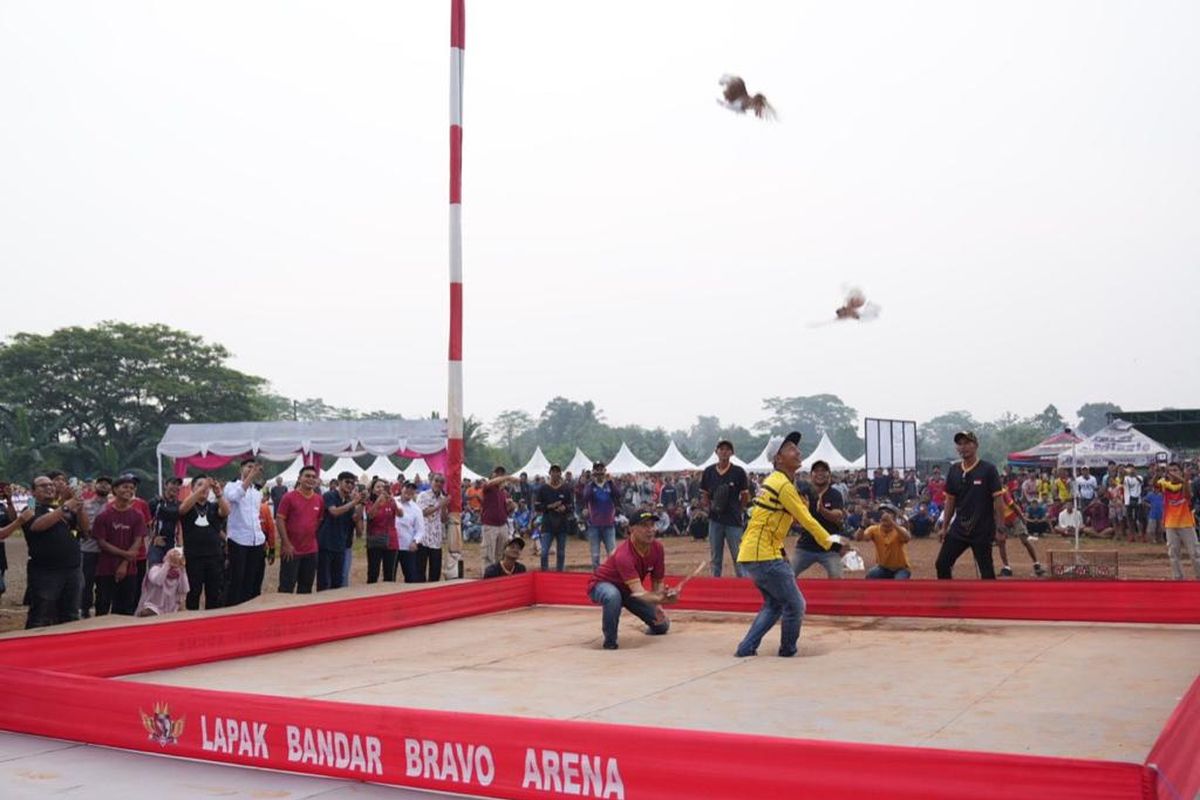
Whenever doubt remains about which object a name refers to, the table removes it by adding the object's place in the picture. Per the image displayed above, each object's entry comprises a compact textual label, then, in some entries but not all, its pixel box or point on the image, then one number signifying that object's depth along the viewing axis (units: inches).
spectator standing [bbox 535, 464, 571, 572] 639.8
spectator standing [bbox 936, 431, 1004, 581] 438.3
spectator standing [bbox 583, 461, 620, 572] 623.8
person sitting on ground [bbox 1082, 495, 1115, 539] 1028.3
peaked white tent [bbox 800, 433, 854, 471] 1638.8
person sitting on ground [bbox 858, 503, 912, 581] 476.1
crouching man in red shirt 402.6
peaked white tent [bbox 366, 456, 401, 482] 1568.9
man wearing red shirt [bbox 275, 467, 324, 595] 495.8
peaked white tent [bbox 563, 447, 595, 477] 1604.3
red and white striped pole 556.1
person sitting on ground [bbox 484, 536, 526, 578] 536.1
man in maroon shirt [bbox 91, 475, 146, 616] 456.8
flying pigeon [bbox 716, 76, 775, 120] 403.2
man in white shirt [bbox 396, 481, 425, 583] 577.6
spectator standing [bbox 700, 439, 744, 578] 518.9
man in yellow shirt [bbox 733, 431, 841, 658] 358.6
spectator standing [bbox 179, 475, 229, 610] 467.5
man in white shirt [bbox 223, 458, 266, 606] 492.4
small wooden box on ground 600.1
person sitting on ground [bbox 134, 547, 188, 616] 463.5
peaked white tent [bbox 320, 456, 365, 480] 1568.7
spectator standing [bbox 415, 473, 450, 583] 605.6
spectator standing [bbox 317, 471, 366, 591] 539.5
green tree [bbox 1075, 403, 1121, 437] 5206.7
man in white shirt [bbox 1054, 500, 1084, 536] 979.9
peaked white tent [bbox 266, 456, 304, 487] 1541.6
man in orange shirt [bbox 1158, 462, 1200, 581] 572.1
